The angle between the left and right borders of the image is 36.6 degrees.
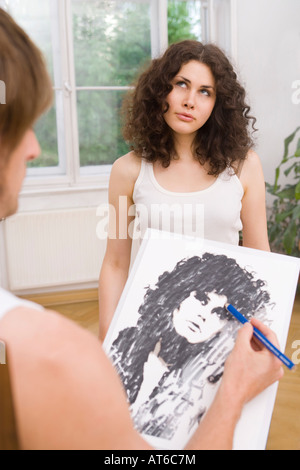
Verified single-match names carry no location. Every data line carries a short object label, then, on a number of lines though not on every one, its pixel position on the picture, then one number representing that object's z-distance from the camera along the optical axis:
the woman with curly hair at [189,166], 1.20
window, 3.41
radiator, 3.40
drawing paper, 0.78
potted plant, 3.29
